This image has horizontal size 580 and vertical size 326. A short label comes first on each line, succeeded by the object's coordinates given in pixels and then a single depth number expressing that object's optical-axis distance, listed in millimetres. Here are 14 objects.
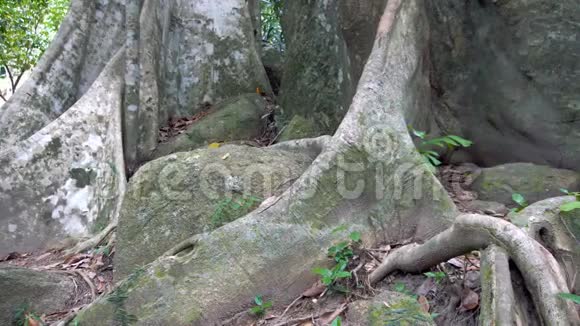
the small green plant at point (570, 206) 2464
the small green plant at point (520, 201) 3307
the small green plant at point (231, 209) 3533
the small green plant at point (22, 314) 3416
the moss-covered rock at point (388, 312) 2346
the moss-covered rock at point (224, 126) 5129
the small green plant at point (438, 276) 2646
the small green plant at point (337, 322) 2408
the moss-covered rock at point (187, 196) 3604
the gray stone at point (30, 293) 3426
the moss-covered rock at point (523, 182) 3705
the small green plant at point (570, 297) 1970
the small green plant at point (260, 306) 2824
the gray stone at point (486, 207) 3643
